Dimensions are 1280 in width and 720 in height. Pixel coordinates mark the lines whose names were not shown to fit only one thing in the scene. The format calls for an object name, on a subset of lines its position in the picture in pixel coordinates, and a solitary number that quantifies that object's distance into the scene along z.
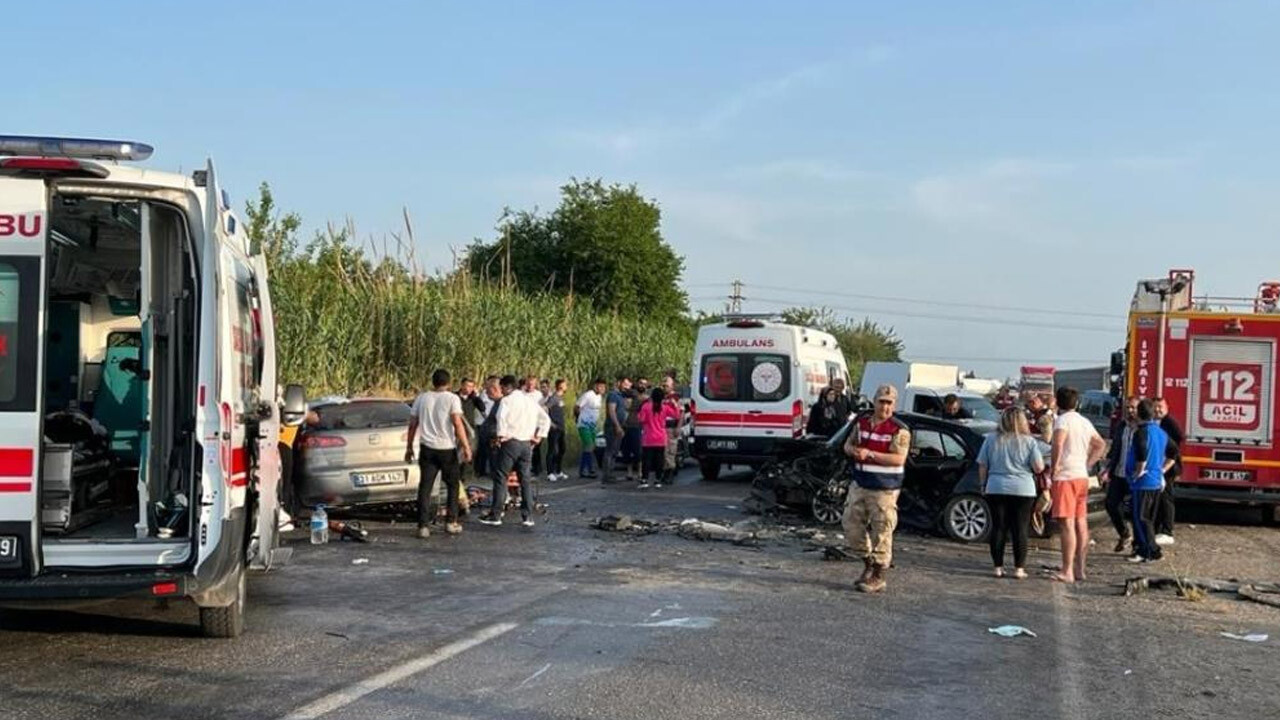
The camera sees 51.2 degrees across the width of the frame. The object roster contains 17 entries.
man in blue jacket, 13.21
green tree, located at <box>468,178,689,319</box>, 52.59
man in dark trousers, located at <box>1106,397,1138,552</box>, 13.88
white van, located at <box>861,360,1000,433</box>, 22.34
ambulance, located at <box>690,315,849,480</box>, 22.55
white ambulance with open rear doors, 7.05
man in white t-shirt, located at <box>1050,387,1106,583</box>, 11.83
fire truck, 16.97
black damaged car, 14.33
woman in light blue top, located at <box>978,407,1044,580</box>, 11.87
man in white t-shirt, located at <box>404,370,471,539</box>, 13.87
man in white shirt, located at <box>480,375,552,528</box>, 14.72
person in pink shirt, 21.25
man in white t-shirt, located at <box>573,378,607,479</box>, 22.80
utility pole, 82.79
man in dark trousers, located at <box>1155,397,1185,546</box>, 14.57
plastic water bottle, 13.45
